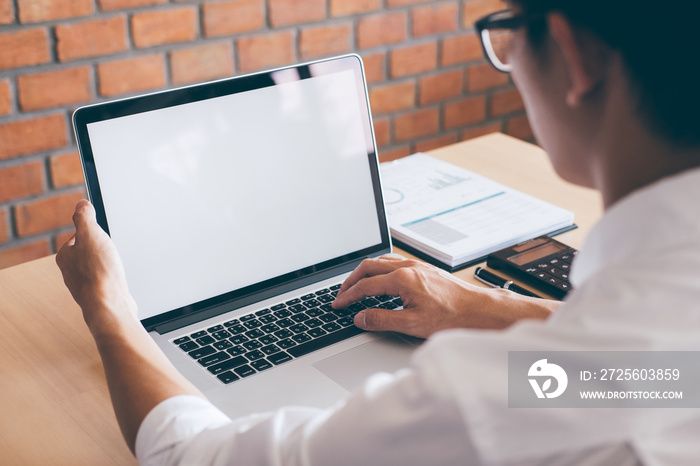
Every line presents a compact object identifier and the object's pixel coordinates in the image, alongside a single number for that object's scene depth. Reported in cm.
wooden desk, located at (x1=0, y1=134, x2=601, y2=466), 75
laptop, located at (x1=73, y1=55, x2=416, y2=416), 87
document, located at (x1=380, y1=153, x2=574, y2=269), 113
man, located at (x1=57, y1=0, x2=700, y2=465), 48
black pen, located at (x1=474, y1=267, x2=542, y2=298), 103
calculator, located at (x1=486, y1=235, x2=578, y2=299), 103
